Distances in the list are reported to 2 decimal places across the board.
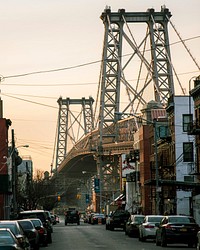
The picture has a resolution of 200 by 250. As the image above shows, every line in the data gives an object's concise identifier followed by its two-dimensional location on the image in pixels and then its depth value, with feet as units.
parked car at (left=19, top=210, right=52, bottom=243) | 157.30
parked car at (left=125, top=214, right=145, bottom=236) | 182.10
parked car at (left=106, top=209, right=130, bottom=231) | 251.85
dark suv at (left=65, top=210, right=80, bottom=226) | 370.12
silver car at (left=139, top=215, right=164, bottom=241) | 161.66
